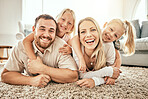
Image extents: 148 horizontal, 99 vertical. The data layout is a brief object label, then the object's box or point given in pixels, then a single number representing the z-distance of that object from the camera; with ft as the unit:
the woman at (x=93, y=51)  3.62
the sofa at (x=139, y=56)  7.50
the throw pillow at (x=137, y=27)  10.07
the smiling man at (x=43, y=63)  3.34
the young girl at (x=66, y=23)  4.88
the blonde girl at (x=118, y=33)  4.44
